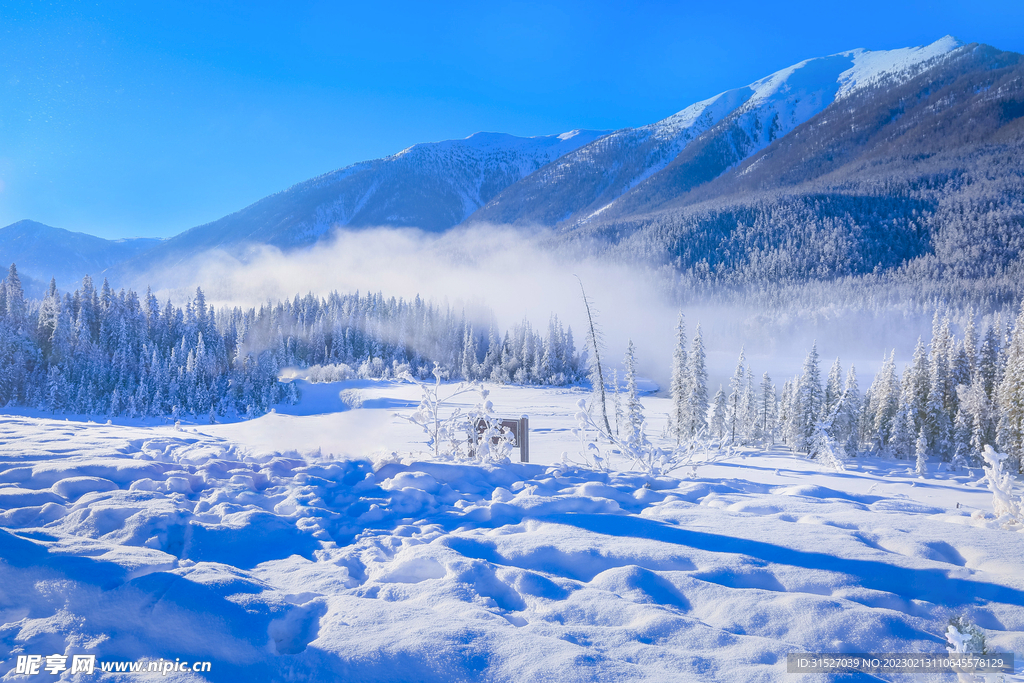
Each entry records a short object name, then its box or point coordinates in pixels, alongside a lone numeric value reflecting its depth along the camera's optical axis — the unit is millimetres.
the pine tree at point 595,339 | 20566
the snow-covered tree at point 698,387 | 37250
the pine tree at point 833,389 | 35344
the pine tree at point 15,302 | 49603
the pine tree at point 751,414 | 39781
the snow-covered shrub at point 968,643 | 2977
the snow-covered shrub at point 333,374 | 88438
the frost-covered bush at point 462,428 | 10117
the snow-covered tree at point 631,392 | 32606
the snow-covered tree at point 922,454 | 28531
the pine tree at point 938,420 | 31781
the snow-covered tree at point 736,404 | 40716
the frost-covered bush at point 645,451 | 9945
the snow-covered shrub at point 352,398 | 64750
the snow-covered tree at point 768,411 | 40344
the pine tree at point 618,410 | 26284
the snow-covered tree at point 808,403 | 34562
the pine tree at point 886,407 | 34344
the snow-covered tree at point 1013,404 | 25750
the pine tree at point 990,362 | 30906
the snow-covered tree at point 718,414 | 37219
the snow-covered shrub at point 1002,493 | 5305
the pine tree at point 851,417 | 34750
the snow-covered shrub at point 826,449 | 26625
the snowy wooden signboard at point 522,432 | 13731
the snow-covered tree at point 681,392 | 37594
